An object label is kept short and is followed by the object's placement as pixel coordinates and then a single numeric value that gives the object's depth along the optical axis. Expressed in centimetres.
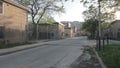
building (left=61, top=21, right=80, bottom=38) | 4657
